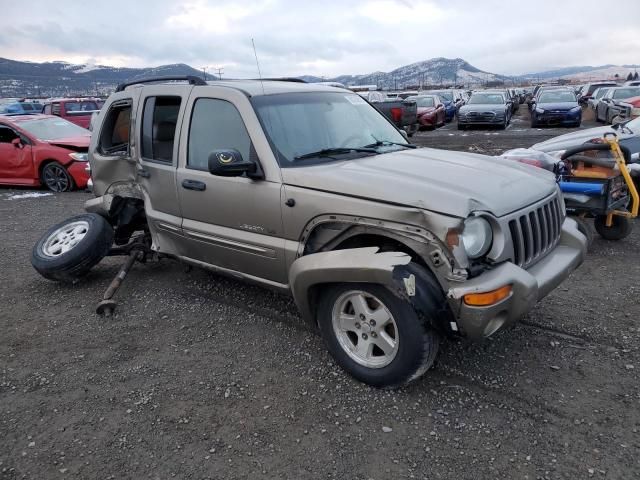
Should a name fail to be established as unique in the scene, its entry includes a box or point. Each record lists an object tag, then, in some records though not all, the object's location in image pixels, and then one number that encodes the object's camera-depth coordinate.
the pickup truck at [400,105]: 16.34
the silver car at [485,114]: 19.47
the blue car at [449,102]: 25.44
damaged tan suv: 2.80
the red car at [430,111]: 21.36
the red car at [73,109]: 17.09
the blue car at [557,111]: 19.20
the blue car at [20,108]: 19.50
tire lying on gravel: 4.89
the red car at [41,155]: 10.45
